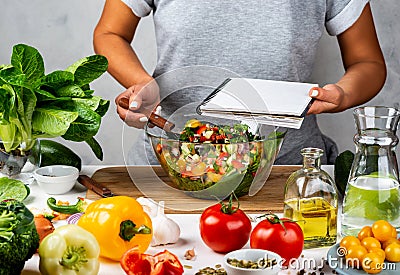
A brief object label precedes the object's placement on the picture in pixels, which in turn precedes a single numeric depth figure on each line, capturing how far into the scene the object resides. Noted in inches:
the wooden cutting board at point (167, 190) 63.9
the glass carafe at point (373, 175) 55.8
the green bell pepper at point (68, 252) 50.3
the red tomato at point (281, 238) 53.3
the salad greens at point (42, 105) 63.0
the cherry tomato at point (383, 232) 51.9
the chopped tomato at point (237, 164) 62.7
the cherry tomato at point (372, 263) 50.5
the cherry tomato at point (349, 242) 51.6
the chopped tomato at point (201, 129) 63.6
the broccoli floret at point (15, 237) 49.1
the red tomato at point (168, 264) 51.0
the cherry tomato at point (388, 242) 51.9
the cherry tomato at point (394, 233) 52.2
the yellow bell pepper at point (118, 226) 54.1
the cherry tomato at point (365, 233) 52.4
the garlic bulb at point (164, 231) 57.2
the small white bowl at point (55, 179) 66.2
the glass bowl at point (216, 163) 62.3
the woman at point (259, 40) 80.1
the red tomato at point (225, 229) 55.3
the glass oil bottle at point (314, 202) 56.3
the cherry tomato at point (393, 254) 51.4
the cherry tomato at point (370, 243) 51.4
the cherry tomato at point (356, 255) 51.1
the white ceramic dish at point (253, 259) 50.5
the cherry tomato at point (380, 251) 51.0
